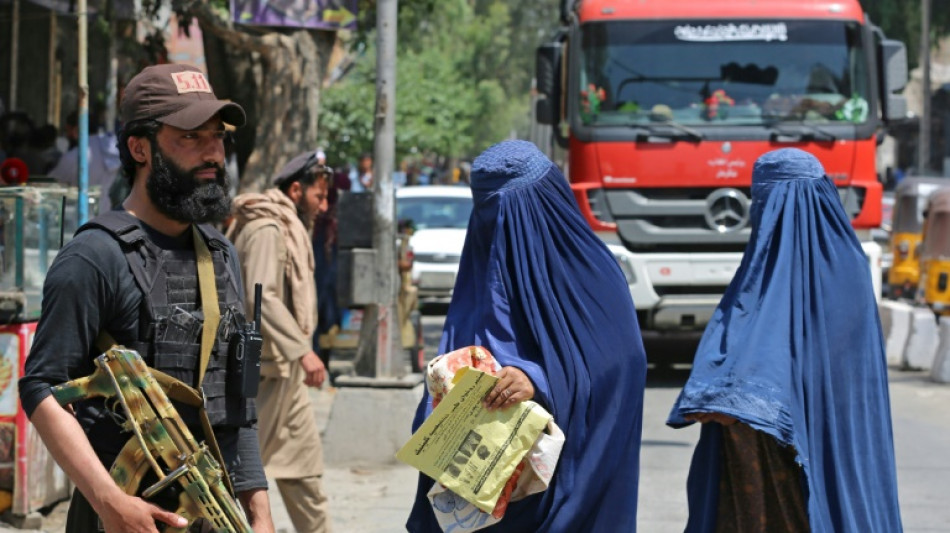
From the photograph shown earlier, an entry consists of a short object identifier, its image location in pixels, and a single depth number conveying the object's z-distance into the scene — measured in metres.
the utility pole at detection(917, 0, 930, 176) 31.08
